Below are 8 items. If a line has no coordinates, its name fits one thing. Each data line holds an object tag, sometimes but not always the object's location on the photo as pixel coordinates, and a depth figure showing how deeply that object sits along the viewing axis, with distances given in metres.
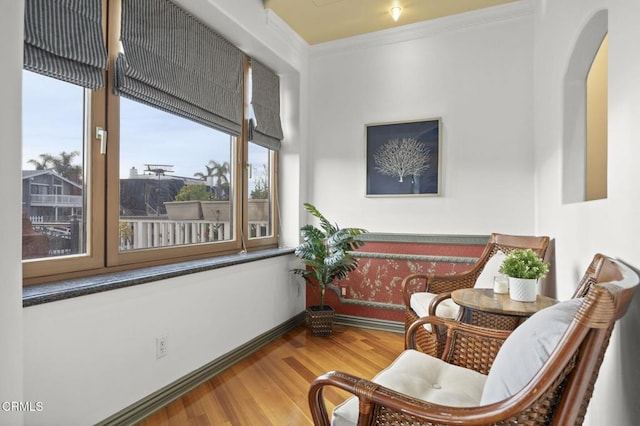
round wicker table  1.81
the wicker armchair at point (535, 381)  0.79
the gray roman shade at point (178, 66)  2.16
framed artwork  3.42
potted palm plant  3.33
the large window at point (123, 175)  1.81
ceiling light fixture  3.12
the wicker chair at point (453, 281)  2.49
